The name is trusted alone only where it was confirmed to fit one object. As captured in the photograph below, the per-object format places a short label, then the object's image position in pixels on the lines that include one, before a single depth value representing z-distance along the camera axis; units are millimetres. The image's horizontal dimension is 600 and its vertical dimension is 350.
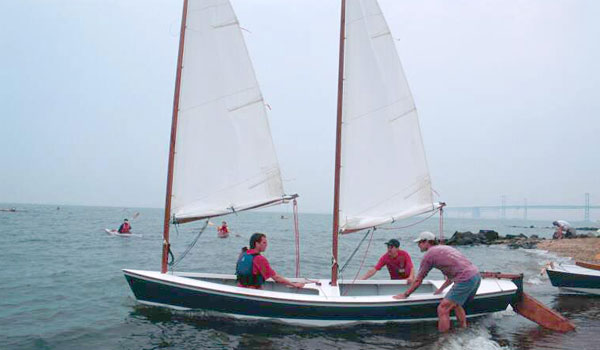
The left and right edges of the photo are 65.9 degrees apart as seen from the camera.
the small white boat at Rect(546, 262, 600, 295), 13719
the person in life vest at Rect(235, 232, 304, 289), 9844
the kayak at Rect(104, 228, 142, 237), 35094
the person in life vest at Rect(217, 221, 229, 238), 39575
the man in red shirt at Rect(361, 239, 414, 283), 11078
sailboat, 10688
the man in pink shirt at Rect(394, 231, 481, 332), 9086
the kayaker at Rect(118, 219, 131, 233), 35125
